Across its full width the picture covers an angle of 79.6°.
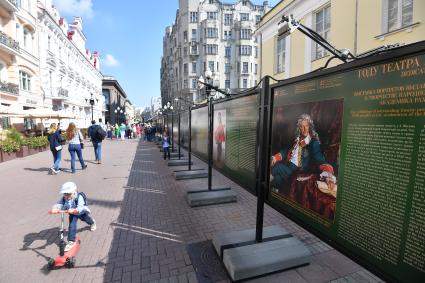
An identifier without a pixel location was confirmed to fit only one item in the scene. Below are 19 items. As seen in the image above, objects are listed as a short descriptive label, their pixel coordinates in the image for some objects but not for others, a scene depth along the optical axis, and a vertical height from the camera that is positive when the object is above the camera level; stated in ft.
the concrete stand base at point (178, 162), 34.53 -5.38
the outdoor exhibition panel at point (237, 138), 12.37 -0.83
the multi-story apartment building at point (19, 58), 61.62 +16.91
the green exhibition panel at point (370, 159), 5.22 -0.87
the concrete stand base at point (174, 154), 42.69 -5.35
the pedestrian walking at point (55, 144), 30.53 -2.63
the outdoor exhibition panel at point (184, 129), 29.53 -0.75
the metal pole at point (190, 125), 26.61 -0.19
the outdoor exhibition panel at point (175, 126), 40.91 -0.51
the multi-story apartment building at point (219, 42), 169.37 +54.58
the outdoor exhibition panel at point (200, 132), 21.25 -0.82
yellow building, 30.60 +14.41
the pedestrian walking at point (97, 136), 37.99 -2.03
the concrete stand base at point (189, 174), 27.50 -5.59
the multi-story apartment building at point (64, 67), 81.51 +23.24
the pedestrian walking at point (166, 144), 38.99 -3.26
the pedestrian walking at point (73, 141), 30.62 -2.32
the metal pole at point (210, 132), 18.94 -0.64
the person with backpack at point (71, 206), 12.06 -4.04
